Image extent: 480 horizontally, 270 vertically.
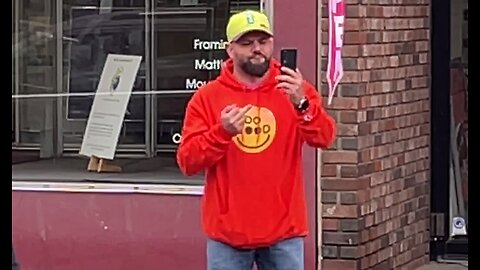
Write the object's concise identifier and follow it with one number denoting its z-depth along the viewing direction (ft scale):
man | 19.74
